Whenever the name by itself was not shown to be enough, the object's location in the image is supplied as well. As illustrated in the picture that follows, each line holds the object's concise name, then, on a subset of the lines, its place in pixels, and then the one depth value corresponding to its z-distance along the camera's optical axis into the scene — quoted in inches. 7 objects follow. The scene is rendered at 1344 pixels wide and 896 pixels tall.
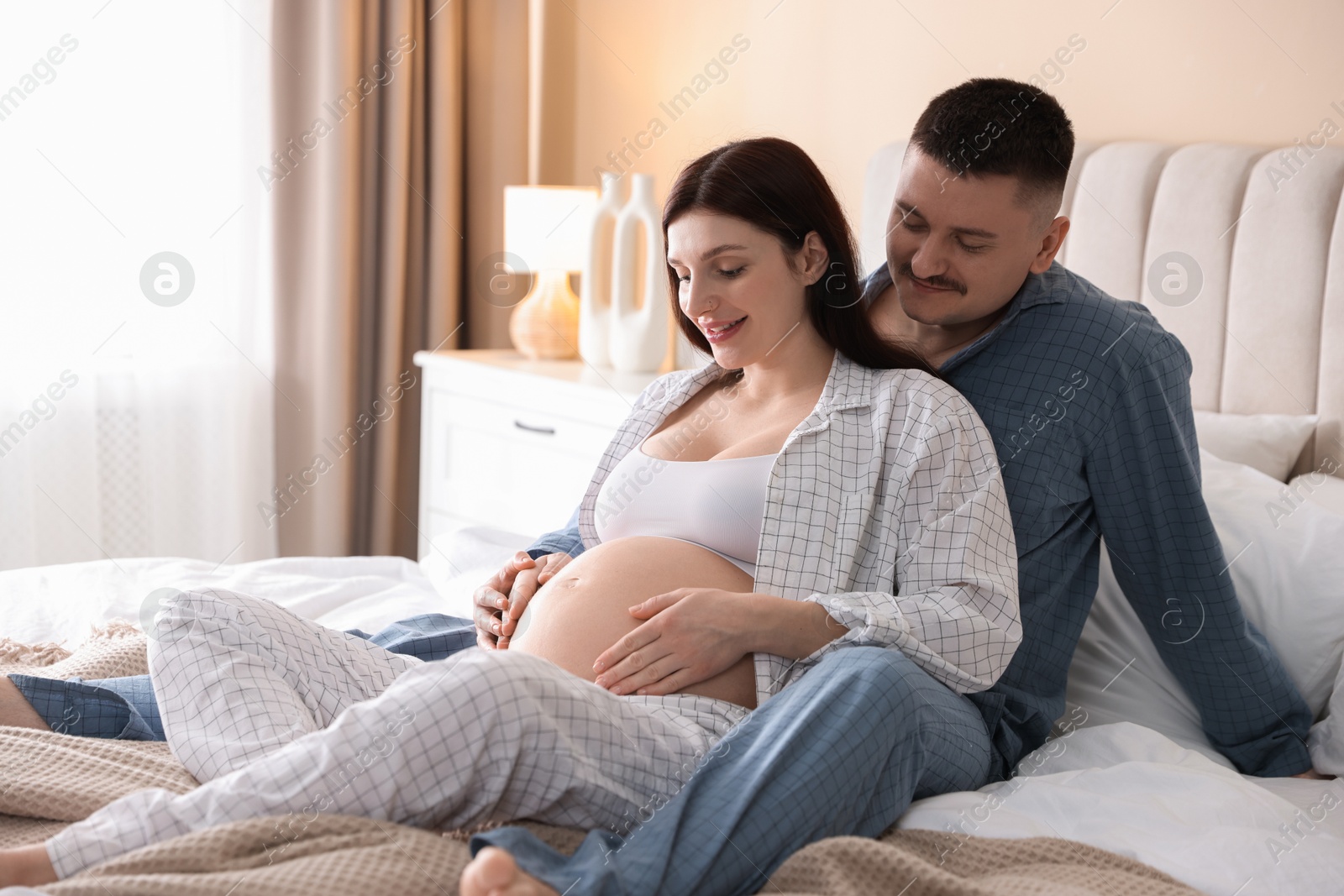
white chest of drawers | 105.7
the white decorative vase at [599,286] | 113.3
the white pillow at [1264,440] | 68.6
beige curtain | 120.7
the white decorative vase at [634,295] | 110.0
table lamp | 115.3
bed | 42.8
